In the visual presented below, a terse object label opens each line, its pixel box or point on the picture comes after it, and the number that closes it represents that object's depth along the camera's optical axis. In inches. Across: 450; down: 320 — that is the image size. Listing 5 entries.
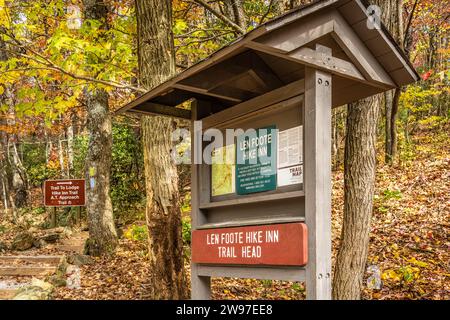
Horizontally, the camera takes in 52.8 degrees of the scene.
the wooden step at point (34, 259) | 407.2
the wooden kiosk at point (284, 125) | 127.3
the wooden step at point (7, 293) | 321.1
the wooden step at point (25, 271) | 376.2
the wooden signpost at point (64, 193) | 451.5
